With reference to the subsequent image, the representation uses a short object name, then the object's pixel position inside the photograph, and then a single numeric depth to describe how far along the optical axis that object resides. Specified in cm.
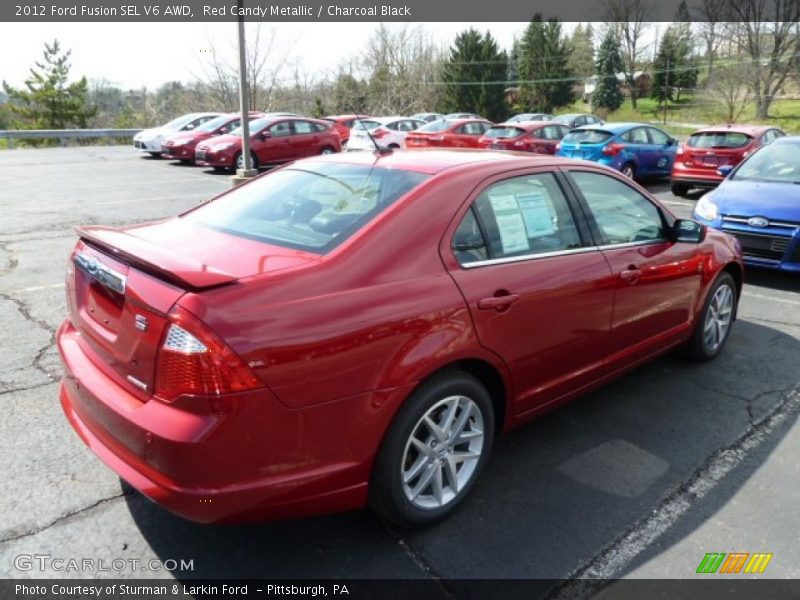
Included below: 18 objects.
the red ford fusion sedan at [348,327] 217
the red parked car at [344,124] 2281
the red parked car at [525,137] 1678
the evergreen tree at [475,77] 5347
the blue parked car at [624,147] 1427
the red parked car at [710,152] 1259
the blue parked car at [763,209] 645
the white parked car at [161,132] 2103
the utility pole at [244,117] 1099
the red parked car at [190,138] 1891
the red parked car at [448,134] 1816
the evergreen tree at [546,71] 5850
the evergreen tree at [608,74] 5759
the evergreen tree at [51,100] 4081
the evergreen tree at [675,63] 5803
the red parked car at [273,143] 1695
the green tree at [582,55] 6322
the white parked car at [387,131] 1931
